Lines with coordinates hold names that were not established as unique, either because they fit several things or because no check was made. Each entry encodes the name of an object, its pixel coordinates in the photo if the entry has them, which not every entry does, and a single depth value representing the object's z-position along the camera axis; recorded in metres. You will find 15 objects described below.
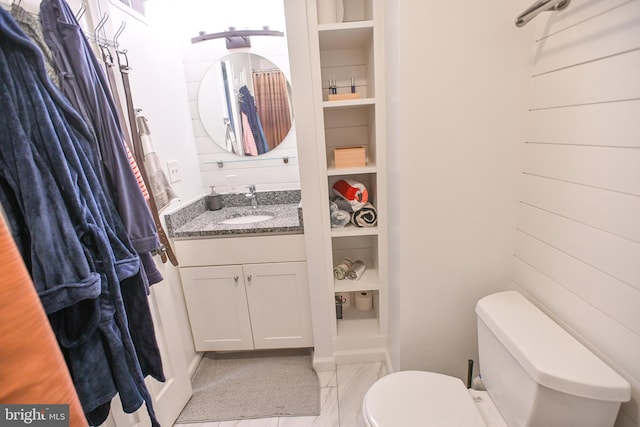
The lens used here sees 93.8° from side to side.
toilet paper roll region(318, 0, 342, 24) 1.36
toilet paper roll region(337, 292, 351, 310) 1.97
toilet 0.79
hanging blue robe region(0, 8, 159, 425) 0.72
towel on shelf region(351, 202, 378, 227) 1.62
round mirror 2.00
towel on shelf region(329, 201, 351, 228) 1.62
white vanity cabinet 1.72
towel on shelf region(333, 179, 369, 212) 1.61
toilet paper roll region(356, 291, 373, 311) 1.99
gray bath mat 1.58
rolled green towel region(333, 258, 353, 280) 1.77
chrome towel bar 0.88
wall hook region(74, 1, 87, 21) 1.02
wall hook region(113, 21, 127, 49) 1.21
